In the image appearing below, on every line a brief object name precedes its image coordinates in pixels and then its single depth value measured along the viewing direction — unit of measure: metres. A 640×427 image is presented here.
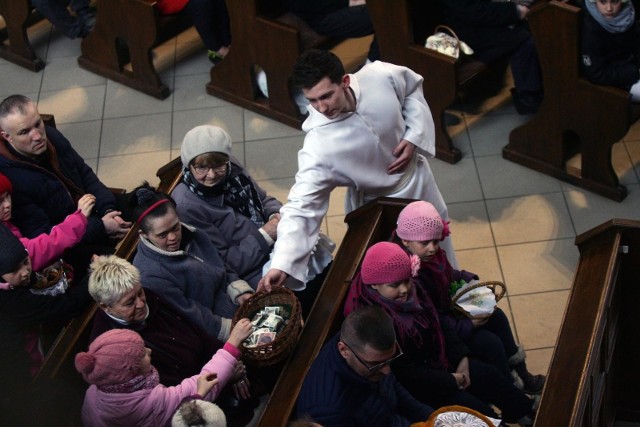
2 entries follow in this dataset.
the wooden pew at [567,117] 4.91
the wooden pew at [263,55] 5.68
